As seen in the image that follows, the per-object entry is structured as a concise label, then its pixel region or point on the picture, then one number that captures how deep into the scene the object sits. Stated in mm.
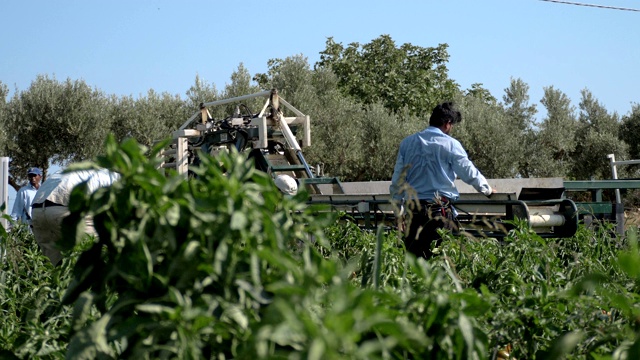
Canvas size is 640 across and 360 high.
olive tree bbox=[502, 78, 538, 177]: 38959
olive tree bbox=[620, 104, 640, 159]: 41094
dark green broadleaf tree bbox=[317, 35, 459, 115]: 49406
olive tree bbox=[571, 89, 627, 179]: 40094
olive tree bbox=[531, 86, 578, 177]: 39062
